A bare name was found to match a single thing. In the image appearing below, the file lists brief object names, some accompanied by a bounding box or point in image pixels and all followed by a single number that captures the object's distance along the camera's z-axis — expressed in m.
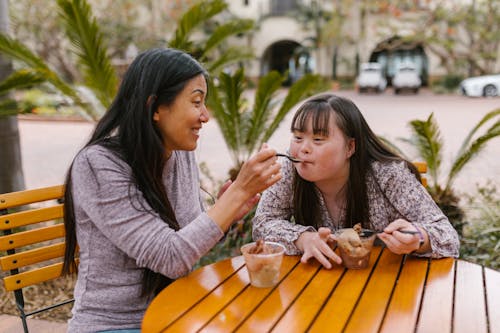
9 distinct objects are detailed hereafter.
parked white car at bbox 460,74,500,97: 19.19
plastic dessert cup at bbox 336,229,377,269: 1.69
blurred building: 25.69
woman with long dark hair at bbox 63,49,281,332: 1.57
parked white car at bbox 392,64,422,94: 23.02
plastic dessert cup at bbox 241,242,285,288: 1.53
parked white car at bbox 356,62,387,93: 23.55
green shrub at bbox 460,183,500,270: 3.72
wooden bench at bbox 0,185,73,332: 2.08
